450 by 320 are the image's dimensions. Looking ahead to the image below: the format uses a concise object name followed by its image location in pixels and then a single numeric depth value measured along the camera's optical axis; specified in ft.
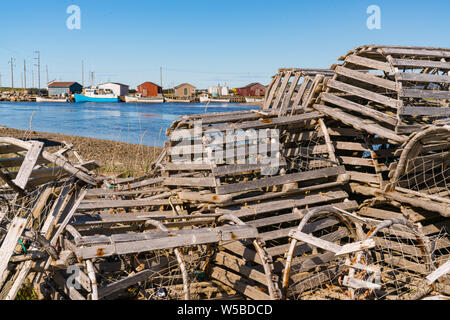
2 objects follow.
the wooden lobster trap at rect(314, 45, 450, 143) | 13.43
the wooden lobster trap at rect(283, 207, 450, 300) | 8.65
